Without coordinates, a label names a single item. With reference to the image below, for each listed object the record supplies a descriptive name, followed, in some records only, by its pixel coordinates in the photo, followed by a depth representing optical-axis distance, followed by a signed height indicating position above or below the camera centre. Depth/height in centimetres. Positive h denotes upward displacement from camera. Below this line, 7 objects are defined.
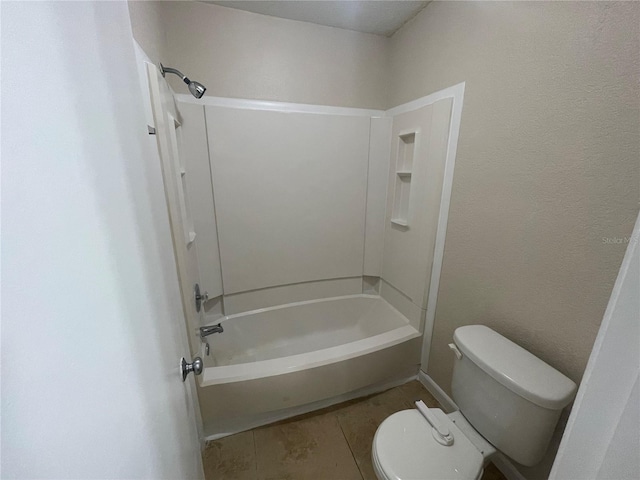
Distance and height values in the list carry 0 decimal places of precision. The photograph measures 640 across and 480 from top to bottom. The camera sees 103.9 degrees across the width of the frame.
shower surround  148 -51
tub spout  157 -96
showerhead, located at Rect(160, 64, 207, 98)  125 +42
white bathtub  139 -120
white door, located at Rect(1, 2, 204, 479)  23 -10
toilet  92 -98
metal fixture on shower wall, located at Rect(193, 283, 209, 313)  156 -77
